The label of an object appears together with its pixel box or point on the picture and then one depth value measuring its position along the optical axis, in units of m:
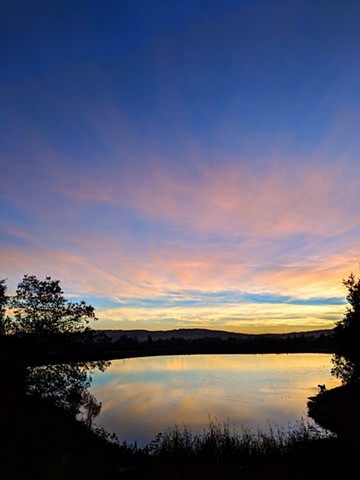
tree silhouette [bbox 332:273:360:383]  35.06
